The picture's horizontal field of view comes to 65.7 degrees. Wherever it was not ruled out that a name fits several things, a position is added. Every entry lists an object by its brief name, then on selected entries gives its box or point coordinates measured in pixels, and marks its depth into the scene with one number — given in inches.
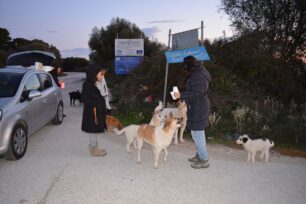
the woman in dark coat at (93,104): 186.3
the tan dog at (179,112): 221.5
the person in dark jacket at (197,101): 166.8
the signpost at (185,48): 260.3
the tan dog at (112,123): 246.9
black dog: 389.7
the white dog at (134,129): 199.9
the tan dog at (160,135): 175.1
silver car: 176.3
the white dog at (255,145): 191.2
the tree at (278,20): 466.2
